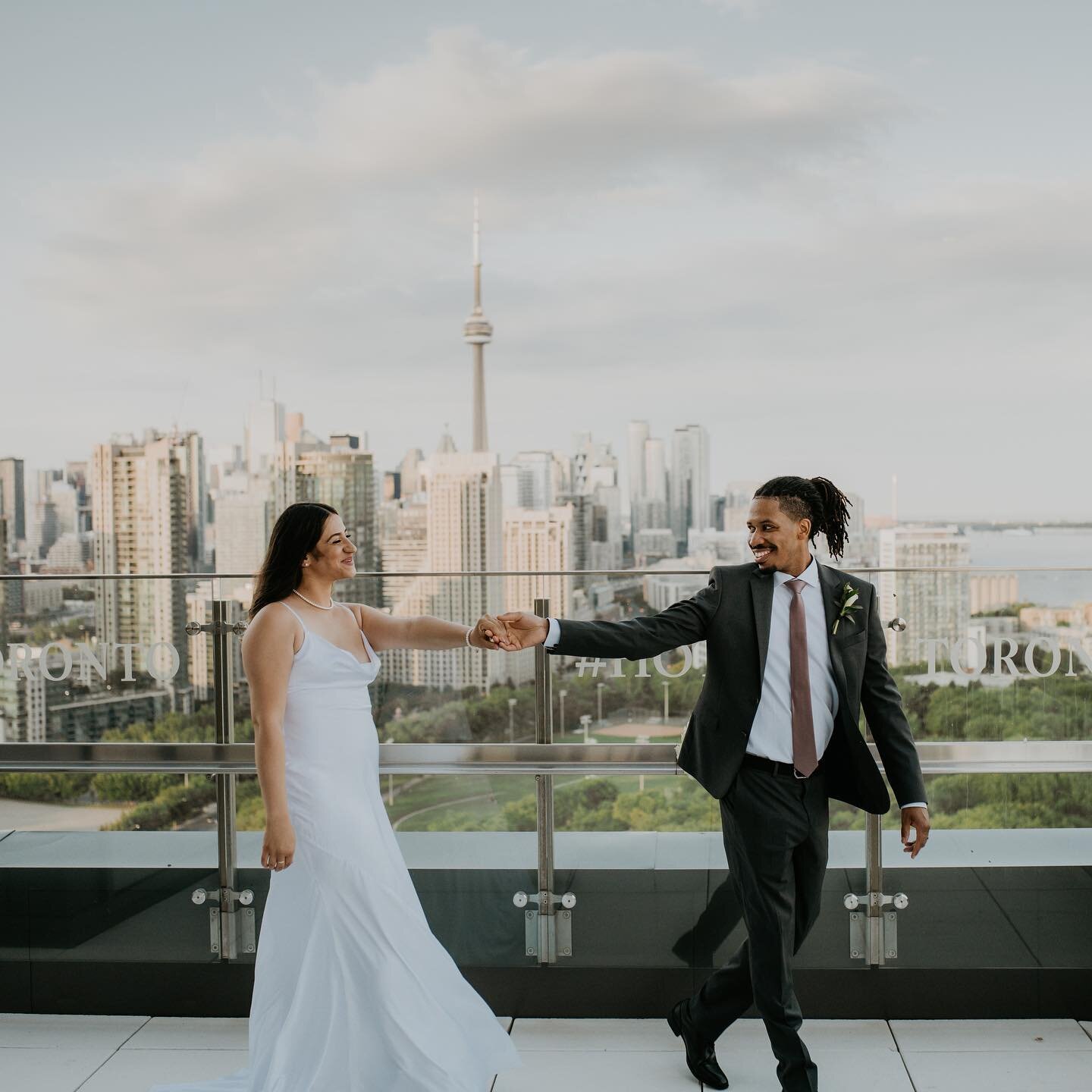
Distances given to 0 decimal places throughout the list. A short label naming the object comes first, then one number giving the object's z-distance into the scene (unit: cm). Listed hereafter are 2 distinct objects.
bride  273
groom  282
